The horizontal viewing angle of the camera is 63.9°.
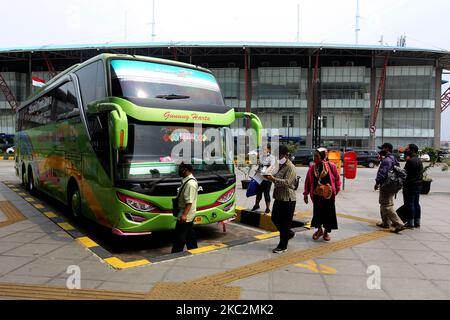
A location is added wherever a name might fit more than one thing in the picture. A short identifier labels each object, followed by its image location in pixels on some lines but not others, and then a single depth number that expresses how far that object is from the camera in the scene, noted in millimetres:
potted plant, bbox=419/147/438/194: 12828
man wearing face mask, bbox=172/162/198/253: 5340
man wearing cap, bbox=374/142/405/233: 6992
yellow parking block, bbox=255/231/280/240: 6555
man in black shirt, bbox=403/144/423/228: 7258
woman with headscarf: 6289
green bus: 5789
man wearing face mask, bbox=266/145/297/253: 5637
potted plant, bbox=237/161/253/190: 13835
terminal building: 49719
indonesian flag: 25147
